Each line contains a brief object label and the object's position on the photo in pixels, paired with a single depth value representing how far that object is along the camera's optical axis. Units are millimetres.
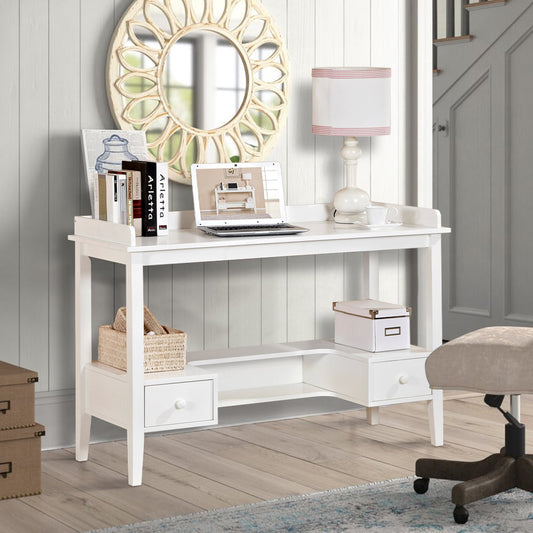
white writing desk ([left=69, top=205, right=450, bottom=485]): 4738
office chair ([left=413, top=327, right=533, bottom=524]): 4067
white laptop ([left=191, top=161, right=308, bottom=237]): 5298
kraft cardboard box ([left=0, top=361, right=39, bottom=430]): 4554
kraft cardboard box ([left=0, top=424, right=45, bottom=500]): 4566
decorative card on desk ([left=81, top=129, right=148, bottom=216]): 5243
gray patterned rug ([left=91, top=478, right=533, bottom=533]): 4120
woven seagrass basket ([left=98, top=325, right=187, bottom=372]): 4923
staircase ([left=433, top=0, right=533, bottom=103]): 7981
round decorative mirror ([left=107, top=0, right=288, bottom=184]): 5418
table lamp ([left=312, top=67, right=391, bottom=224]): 5507
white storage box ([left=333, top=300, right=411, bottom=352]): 5541
